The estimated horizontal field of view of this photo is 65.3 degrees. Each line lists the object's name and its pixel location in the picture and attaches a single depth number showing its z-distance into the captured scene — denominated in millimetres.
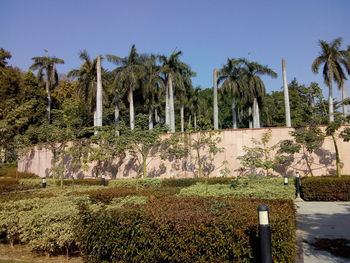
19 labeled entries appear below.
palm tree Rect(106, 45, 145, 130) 25266
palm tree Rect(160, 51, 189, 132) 25519
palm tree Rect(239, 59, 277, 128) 27391
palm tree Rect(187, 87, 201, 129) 40141
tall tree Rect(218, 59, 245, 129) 27500
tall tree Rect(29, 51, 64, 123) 32500
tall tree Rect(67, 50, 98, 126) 25875
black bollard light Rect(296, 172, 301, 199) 11078
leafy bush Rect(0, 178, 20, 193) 11755
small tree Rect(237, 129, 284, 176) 14055
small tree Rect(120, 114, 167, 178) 16359
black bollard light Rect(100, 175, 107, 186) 13711
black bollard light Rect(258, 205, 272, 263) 2814
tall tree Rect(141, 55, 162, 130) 26383
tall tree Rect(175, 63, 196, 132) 26109
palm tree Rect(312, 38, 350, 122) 22453
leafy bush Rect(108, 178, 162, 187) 13027
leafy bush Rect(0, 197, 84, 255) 4641
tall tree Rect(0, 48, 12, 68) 34375
